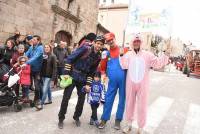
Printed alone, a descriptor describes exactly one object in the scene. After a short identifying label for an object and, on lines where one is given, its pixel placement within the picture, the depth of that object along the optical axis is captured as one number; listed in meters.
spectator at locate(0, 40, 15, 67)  3.81
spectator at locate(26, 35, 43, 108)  3.63
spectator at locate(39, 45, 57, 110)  3.74
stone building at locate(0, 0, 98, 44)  5.81
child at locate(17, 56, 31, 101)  3.53
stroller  3.18
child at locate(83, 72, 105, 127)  2.99
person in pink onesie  2.83
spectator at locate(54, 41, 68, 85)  5.52
